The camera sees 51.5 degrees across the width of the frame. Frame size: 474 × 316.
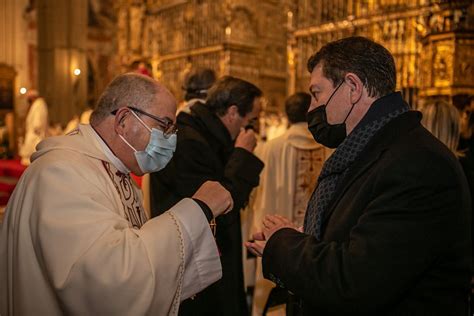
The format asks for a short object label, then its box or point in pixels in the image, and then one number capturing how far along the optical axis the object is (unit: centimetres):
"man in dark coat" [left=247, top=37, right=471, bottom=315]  151
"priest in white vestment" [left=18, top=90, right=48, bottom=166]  1125
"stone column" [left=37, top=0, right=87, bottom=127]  1947
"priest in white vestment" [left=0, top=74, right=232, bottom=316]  168
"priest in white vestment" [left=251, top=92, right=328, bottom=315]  468
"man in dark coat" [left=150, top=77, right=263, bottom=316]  298
